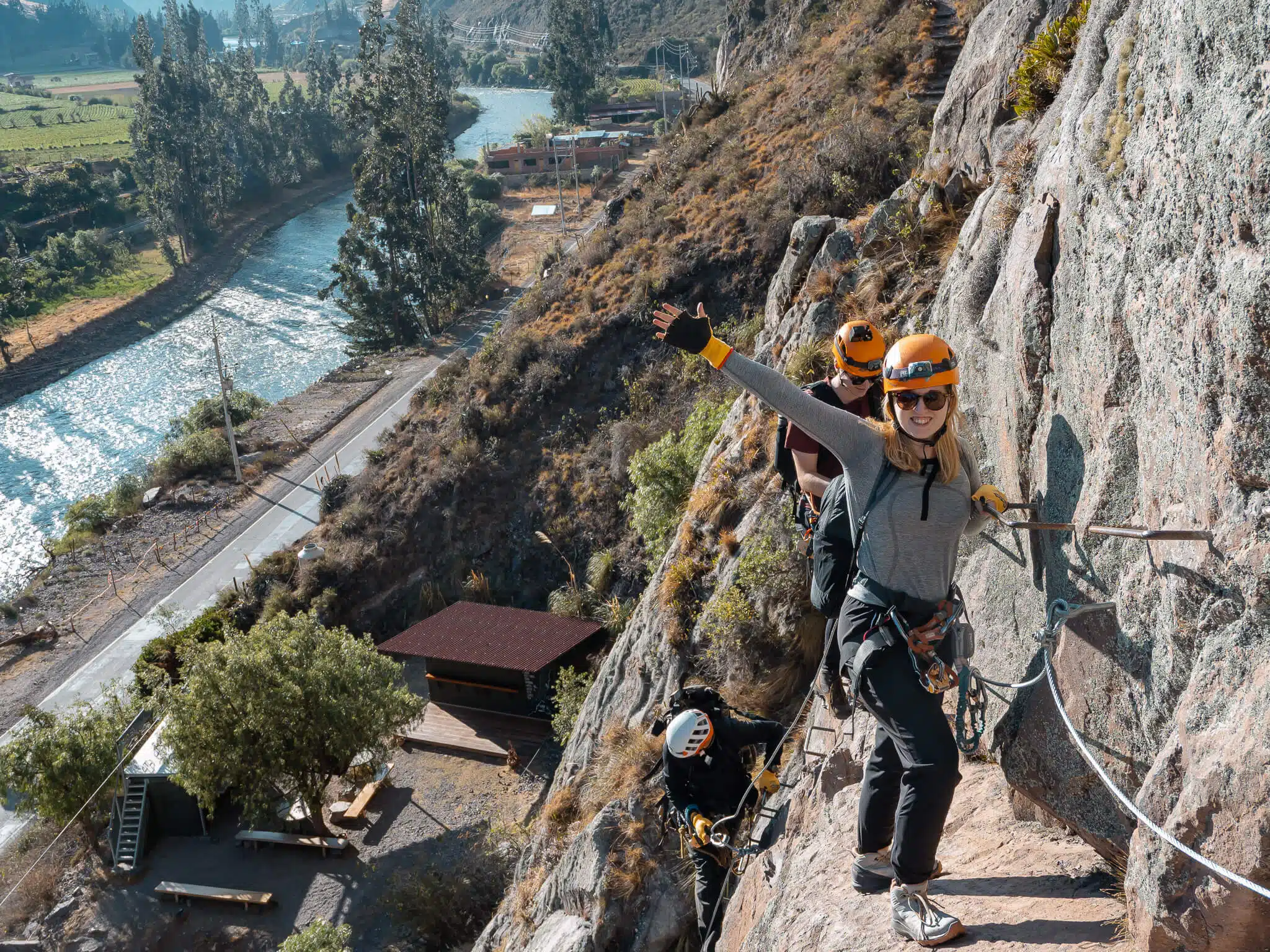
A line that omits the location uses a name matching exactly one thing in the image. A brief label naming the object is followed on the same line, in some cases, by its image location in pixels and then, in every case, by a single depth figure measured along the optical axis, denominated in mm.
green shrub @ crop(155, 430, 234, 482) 41594
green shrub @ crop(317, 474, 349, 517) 32594
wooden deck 22656
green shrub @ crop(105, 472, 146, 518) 40344
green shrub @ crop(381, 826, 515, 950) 16719
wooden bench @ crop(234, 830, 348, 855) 19891
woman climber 4770
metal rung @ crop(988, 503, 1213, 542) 4188
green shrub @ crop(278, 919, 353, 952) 13336
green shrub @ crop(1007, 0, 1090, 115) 8484
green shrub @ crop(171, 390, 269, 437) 46062
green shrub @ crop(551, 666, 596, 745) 18953
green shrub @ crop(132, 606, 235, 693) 26562
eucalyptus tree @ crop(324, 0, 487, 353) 56000
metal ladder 20922
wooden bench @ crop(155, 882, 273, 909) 18781
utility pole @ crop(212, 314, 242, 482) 37438
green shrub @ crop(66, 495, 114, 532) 40562
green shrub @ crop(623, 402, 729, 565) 17969
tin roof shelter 22797
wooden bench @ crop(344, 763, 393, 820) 20858
